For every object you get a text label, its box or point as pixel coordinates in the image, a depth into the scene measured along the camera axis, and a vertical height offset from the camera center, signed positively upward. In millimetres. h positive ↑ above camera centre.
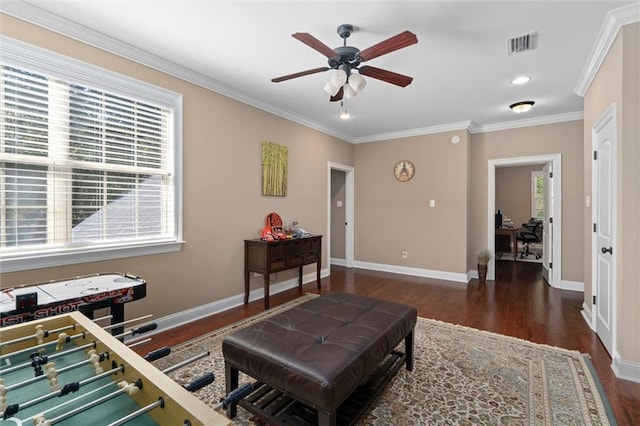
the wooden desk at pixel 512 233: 6809 -493
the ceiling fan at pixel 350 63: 2074 +1155
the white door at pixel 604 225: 2498 -124
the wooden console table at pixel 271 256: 3613 -569
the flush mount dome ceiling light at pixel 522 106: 3951 +1402
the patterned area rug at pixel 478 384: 1791 -1208
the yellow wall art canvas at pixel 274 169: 4070 +603
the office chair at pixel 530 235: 7520 -591
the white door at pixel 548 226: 4816 -236
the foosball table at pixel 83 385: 771 -529
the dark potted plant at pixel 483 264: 4969 -870
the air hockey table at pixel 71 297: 1477 -483
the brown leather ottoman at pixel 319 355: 1441 -770
